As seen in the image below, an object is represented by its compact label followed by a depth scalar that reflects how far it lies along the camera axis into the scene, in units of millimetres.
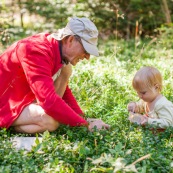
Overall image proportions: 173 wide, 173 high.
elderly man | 4051
